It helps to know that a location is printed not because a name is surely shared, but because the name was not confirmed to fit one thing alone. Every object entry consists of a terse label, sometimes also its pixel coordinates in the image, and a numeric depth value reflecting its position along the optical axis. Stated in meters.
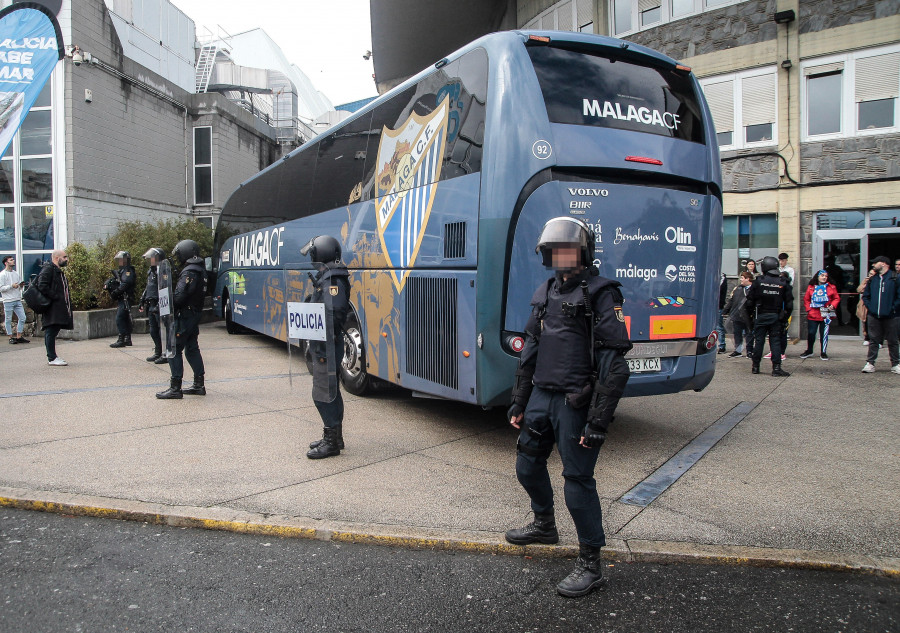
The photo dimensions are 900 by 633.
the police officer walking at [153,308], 10.92
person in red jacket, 11.94
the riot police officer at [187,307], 7.86
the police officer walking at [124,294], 12.48
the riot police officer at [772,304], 10.44
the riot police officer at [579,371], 3.29
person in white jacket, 13.19
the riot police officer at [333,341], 5.55
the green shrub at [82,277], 14.12
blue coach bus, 5.38
